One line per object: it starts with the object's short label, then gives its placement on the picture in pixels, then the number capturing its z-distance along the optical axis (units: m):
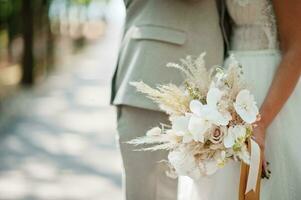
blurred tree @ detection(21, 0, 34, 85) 12.91
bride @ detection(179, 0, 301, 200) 2.36
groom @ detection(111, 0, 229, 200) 2.69
